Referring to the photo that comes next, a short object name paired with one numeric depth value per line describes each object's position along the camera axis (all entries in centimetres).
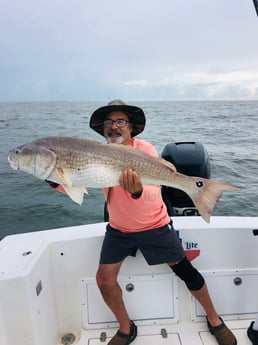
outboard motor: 412
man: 267
